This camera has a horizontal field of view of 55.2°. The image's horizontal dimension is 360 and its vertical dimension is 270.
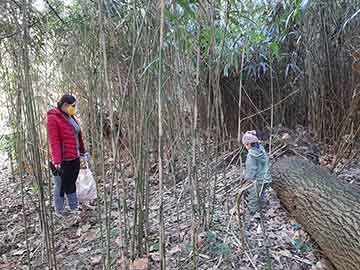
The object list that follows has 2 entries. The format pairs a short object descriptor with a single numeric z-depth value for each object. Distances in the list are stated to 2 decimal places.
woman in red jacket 2.40
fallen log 1.55
